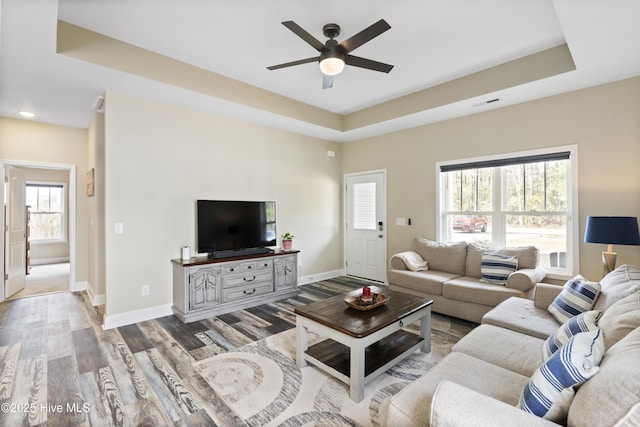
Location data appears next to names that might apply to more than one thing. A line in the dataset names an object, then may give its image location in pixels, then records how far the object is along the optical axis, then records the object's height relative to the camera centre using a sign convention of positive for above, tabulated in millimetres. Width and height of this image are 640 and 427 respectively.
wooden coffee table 2152 -948
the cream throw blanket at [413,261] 4234 -705
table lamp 2717 -198
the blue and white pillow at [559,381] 1128 -651
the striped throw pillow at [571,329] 1671 -671
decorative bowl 2570 -788
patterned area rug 2000 -1328
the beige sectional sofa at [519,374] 974 -759
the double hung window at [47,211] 7480 +90
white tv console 3691 -939
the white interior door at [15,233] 4680 -300
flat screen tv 4090 -200
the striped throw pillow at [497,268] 3574 -677
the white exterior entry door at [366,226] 5488 -262
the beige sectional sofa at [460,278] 3350 -845
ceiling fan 2275 +1356
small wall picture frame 4262 +471
